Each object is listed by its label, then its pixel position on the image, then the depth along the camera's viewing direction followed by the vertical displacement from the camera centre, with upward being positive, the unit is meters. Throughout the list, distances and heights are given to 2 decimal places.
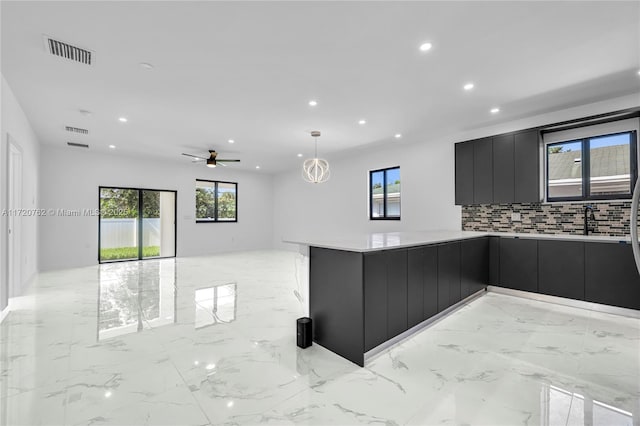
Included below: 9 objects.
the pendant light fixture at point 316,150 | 5.58 +1.53
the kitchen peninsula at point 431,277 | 2.48 -0.72
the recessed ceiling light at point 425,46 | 2.74 +1.58
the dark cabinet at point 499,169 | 4.47 +0.73
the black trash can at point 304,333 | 2.68 -1.10
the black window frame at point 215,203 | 9.38 +0.35
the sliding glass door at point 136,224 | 7.73 -0.28
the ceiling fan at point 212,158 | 7.07 +1.35
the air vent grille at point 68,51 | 2.69 +1.56
